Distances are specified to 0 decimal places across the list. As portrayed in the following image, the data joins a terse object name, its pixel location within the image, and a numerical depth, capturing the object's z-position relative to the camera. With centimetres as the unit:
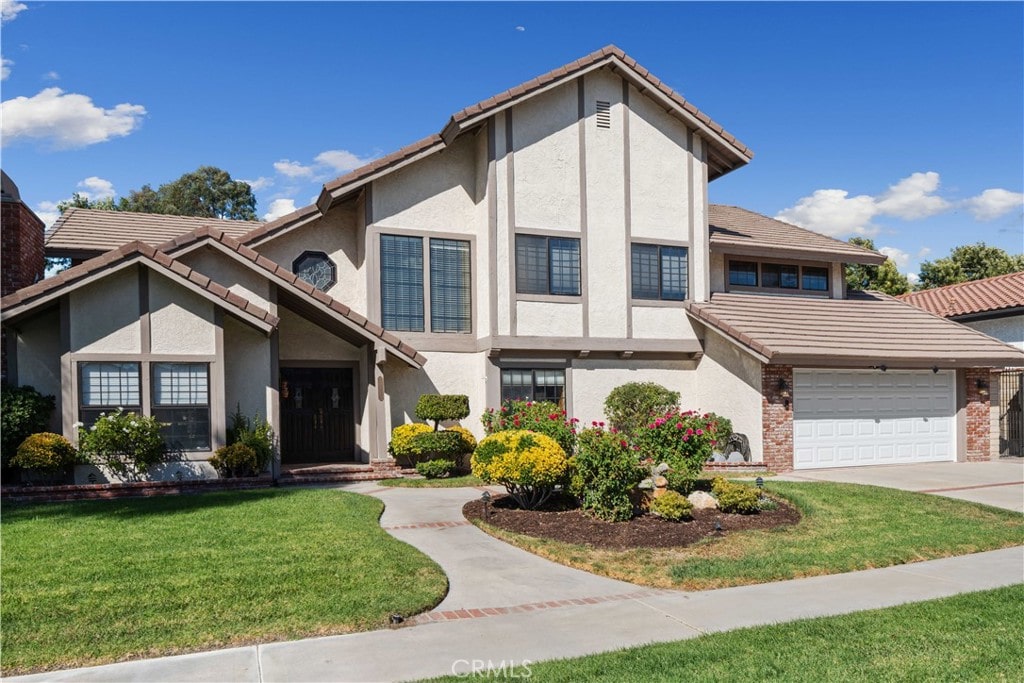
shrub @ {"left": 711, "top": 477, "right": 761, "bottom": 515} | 1137
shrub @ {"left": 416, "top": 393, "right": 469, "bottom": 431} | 1658
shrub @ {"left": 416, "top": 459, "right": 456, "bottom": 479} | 1608
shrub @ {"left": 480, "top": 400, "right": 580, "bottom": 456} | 1235
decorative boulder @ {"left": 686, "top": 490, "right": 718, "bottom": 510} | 1176
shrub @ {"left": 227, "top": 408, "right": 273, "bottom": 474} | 1469
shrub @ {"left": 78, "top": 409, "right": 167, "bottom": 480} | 1336
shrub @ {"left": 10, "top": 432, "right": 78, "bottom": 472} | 1290
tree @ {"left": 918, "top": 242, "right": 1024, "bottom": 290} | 3972
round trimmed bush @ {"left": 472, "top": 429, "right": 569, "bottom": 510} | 1120
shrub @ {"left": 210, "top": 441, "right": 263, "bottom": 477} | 1424
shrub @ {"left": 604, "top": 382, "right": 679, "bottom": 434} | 1817
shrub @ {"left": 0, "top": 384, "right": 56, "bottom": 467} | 1321
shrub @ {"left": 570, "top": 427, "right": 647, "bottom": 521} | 1091
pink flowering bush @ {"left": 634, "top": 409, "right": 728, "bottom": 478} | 1198
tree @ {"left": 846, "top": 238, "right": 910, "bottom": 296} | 3988
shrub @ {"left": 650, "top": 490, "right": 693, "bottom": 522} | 1083
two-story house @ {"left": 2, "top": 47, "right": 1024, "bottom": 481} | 1720
